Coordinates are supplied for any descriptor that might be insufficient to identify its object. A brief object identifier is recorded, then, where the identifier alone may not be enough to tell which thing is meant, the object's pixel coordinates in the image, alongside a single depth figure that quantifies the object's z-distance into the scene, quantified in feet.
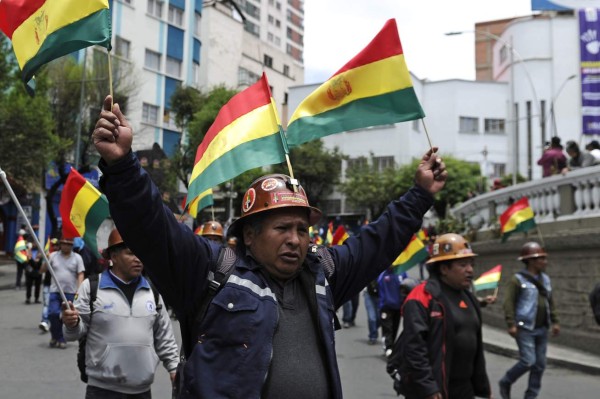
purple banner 54.19
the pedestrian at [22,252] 64.64
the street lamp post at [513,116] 87.43
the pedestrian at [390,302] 37.08
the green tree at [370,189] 155.74
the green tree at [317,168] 164.35
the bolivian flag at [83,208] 21.61
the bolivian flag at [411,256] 34.35
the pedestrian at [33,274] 59.72
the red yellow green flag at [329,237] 81.23
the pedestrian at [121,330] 15.67
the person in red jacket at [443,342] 16.01
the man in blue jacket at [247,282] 8.64
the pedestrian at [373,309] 42.98
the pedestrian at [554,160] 49.55
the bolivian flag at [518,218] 42.91
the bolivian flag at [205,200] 20.29
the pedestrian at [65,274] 37.58
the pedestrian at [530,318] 26.58
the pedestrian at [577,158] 47.10
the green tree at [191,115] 132.46
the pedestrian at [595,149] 46.85
